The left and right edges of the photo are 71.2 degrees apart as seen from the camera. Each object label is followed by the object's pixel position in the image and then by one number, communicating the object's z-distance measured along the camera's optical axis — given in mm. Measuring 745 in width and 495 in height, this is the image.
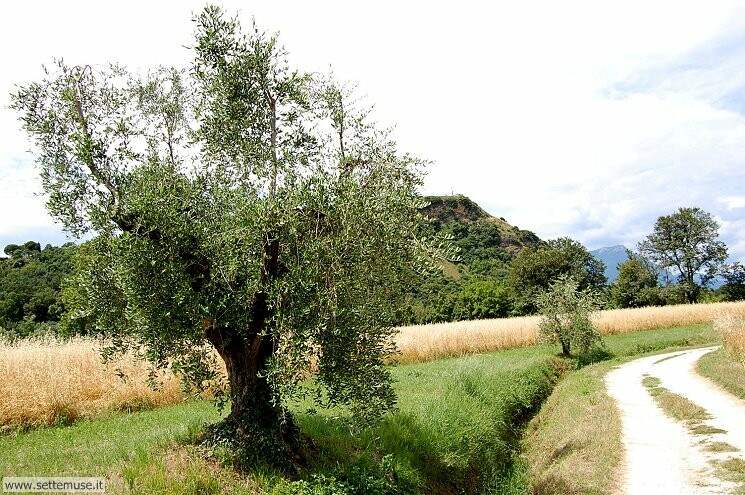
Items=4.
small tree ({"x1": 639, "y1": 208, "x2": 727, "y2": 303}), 99181
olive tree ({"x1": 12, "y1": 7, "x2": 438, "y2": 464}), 10344
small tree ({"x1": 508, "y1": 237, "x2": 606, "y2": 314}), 90888
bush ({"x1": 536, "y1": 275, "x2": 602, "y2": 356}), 38938
